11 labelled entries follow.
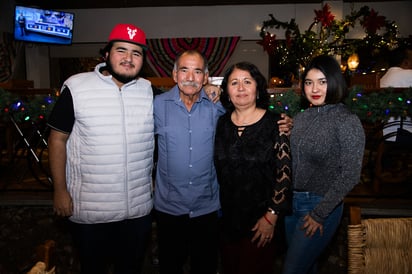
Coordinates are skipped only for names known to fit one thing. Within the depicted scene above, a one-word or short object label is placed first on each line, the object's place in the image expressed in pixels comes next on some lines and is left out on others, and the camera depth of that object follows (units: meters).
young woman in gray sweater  1.49
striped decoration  8.06
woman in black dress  1.63
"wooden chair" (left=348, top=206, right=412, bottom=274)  1.34
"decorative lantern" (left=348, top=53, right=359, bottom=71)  7.20
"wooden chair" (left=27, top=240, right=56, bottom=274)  1.01
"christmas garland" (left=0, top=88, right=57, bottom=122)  3.11
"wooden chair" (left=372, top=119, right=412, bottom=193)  3.21
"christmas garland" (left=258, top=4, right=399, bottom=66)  4.66
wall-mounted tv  6.59
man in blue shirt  1.82
